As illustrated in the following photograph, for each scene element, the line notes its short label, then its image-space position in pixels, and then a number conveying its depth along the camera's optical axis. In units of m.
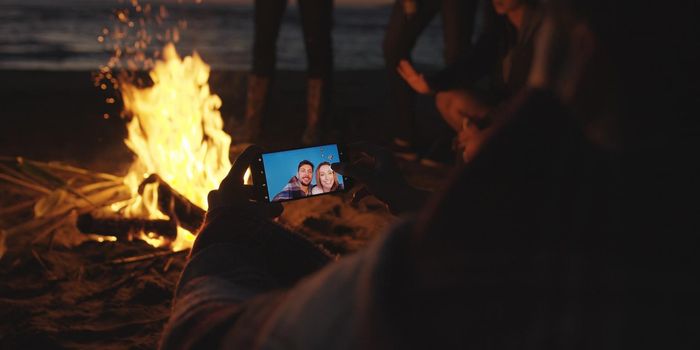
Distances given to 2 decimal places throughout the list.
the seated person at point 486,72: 4.36
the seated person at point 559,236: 0.78
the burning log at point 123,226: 3.72
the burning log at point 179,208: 3.65
